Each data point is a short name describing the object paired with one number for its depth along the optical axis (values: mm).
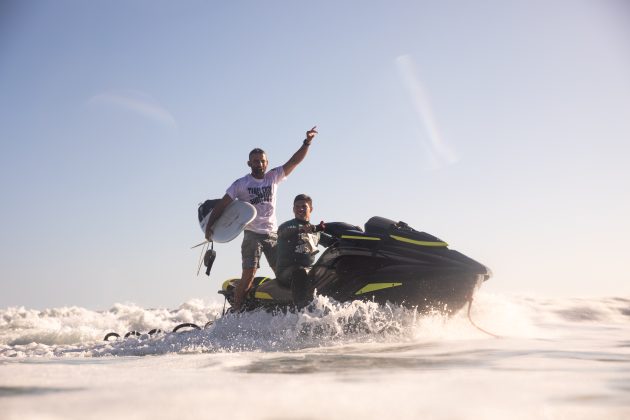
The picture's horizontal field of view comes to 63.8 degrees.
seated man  5621
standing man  6316
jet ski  5180
